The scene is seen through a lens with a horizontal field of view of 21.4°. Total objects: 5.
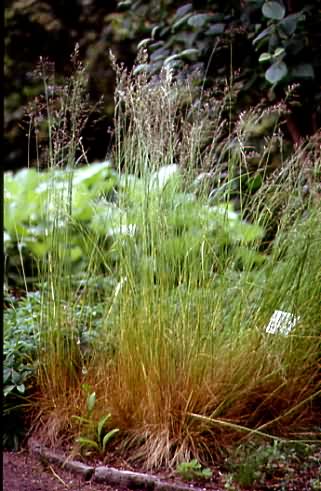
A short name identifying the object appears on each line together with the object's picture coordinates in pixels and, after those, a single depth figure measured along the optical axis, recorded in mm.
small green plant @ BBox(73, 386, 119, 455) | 2691
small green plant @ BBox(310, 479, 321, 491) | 2434
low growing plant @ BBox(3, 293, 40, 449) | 2941
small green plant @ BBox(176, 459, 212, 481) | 2508
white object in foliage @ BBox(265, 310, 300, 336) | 2754
